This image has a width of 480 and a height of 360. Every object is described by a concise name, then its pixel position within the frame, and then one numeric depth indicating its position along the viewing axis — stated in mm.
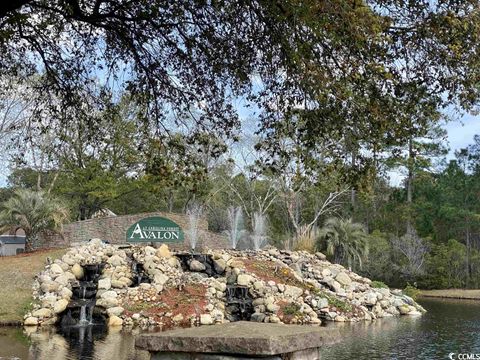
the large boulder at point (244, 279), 17719
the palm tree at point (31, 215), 21453
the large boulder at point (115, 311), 15406
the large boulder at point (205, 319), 15367
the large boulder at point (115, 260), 17859
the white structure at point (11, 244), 32419
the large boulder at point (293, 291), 17550
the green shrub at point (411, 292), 23656
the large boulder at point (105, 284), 16453
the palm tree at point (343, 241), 26108
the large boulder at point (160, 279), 17031
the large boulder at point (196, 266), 18672
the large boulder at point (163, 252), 18797
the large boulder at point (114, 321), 15062
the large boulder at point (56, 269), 17031
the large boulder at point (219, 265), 18719
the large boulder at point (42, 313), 14902
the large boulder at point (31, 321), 14562
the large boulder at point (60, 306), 15190
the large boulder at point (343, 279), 20584
